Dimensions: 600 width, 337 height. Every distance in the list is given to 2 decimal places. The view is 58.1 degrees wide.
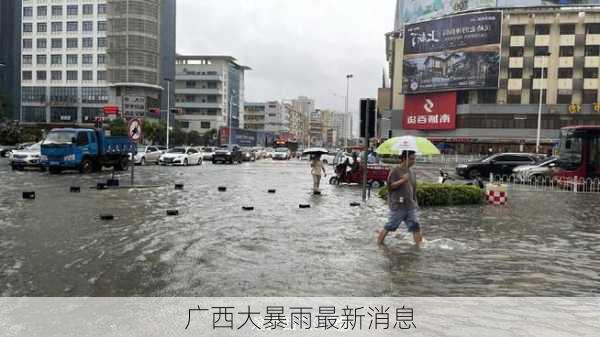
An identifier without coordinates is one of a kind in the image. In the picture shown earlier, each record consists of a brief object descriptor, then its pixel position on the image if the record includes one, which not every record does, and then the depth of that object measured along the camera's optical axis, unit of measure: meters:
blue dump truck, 25.77
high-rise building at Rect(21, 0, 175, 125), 85.88
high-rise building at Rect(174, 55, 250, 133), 112.69
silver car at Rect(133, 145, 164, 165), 38.16
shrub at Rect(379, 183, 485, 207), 15.34
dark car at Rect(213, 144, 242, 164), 46.84
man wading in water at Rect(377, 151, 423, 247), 8.76
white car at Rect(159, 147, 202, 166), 38.94
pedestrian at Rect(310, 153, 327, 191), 18.94
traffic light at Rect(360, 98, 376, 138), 15.66
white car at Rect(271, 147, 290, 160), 60.31
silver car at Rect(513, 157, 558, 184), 26.00
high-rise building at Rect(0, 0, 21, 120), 91.44
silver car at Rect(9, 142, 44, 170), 29.16
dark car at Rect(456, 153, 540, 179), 29.83
